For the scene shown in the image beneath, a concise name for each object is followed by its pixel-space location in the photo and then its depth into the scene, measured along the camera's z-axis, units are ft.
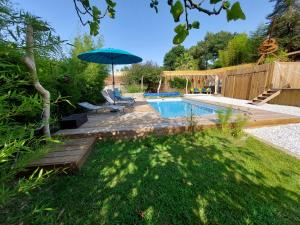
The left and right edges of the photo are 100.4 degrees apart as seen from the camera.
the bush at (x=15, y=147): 2.31
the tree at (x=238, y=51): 66.89
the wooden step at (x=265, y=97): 22.10
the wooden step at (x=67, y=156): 5.85
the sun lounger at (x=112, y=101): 19.92
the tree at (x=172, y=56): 110.35
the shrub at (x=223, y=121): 10.36
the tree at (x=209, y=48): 99.49
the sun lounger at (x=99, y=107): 15.39
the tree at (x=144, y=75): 52.37
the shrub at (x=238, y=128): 9.84
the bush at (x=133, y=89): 52.09
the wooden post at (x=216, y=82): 46.42
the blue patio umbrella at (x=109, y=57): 13.85
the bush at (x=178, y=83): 52.70
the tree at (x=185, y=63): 85.96
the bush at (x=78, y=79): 7.61
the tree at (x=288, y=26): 55.44
